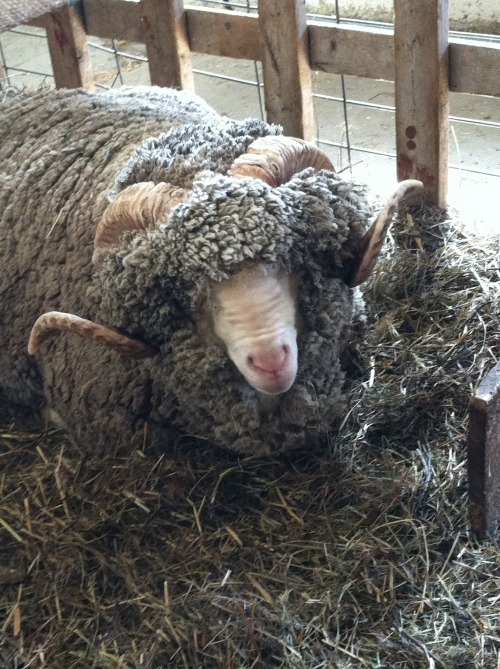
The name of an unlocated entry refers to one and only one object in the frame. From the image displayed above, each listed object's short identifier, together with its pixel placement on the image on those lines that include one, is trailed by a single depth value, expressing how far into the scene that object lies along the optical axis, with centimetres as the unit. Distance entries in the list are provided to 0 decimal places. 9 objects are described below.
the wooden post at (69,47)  455
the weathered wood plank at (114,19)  438
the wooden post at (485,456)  225
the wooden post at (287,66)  373
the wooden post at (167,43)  413
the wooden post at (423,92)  338
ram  256
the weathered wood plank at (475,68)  337
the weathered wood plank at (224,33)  399
